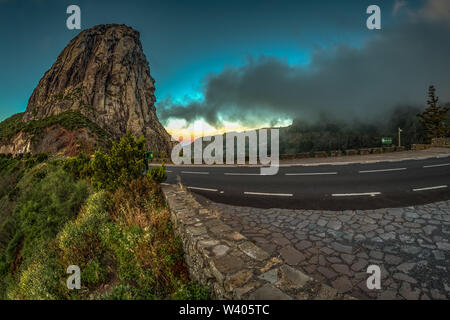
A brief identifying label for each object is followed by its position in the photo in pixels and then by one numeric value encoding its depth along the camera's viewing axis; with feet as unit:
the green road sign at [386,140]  67.62
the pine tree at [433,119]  123.03
